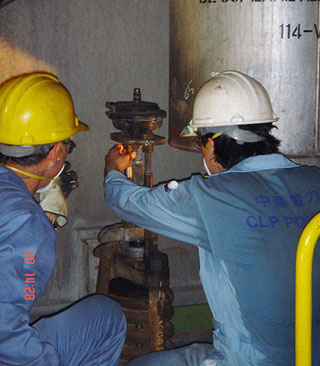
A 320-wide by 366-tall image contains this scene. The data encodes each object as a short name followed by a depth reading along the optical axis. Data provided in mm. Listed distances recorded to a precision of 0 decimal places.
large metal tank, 2445
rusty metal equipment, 2602
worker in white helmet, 1705
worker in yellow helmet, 1601
